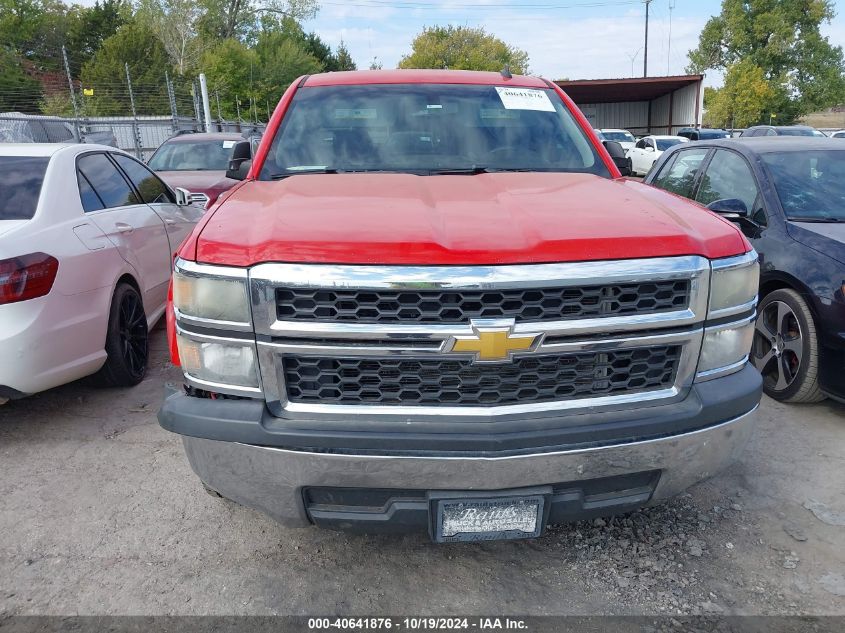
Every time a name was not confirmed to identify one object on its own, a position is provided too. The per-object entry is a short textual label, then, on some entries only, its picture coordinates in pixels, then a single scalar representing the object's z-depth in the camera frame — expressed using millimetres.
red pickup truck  2053
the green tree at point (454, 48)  58062
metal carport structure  31266
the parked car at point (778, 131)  20875
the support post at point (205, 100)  19741
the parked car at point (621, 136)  26781
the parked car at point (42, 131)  13805
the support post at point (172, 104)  20328
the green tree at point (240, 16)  51719
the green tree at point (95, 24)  56531
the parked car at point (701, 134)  22447
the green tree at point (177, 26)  48594
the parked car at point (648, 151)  22100
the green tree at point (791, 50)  52750
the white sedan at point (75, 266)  3457
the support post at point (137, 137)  17922
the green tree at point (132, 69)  23578
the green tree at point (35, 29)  49781
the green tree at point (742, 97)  42844
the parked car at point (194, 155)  9461
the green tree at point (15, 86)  26484
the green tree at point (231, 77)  37044
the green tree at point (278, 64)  41884
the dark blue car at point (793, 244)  3889
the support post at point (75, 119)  16422
